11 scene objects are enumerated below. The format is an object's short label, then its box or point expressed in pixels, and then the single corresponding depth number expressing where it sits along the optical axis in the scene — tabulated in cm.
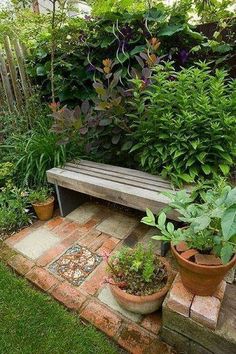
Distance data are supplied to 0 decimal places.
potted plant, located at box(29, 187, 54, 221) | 244
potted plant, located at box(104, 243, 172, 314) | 147
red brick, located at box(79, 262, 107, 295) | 173
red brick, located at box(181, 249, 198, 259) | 126
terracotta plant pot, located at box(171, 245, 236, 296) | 120
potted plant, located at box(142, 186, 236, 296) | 113
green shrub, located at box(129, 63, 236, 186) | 184
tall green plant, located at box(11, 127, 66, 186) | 256
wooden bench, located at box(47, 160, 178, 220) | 185
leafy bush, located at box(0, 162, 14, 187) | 255
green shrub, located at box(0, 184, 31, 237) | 234
